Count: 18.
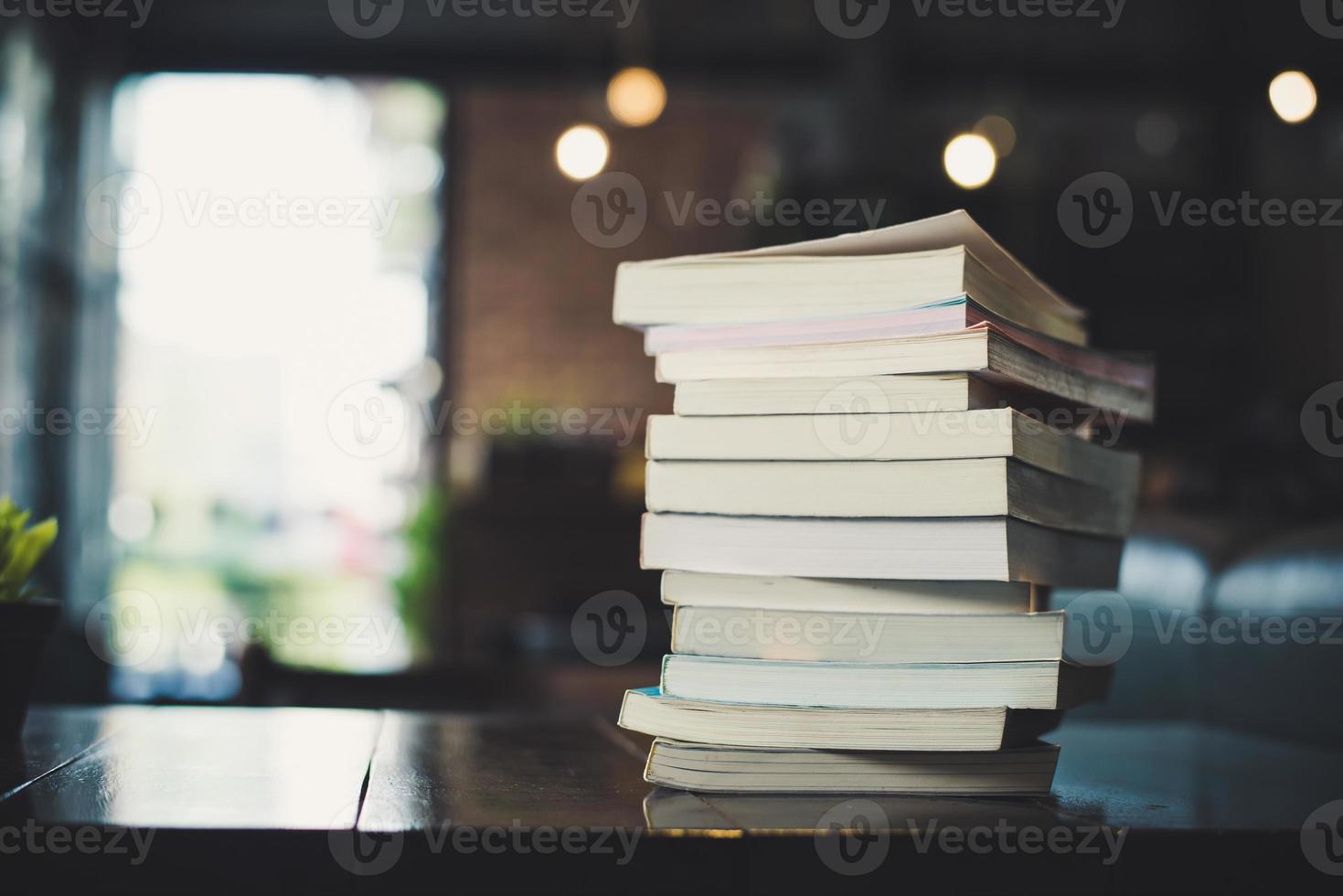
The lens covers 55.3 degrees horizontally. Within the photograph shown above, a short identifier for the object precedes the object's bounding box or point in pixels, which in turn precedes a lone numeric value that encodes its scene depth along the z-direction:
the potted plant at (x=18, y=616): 0.93
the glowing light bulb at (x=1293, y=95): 2.22
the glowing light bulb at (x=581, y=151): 3.60
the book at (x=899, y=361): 0.74
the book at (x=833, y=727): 0.74
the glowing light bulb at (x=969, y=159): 3.39
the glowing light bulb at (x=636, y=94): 3.91
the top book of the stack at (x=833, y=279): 0.76
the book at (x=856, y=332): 0.76
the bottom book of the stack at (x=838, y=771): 0.76
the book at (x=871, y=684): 0.74
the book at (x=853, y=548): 0.74
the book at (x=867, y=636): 0.75
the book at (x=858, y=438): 0.74
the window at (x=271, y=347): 5.93
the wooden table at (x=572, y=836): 0.62
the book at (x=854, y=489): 0.74
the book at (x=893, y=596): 0.77
